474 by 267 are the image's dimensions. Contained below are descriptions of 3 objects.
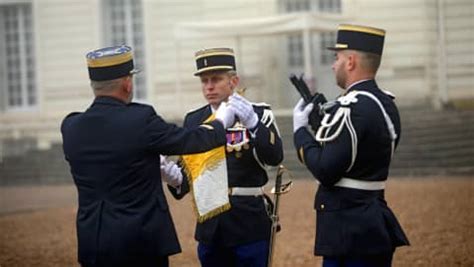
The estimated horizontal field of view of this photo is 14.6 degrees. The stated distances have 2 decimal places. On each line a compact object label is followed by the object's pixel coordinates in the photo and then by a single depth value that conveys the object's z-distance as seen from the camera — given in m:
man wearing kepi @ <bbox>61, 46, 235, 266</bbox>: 8.86
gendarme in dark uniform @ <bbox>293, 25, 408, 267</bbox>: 9.13
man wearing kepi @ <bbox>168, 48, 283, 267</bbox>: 10.35
